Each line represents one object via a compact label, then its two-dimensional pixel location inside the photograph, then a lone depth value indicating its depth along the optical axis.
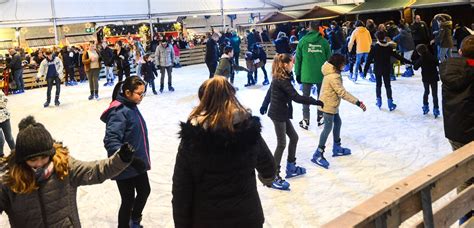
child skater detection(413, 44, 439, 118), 6.60
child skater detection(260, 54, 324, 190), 4.30
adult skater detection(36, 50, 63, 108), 9.82
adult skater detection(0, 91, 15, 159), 5.23
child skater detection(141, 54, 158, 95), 11.28
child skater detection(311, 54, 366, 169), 4.94
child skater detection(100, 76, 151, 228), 3.18
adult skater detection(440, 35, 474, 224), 3.18
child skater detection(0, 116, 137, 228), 2.03
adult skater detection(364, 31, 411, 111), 7.37
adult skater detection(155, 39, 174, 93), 11.45
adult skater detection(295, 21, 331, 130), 6.62
